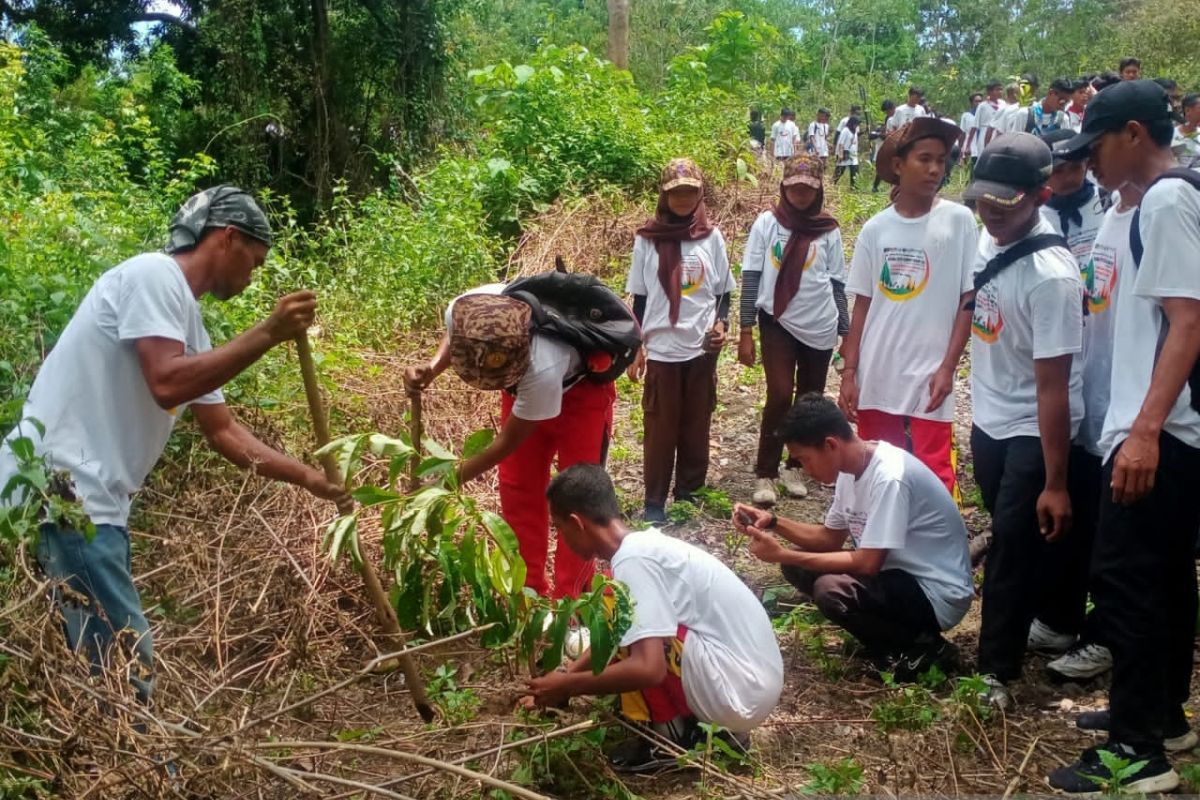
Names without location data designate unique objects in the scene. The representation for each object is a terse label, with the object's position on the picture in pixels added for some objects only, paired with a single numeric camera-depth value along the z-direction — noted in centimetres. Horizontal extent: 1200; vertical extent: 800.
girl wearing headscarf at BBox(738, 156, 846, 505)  557
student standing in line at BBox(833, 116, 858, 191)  1664
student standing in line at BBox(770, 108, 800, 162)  1527
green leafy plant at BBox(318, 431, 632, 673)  268
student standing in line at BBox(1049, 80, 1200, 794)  275
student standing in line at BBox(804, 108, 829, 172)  1659
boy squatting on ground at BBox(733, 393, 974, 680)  372
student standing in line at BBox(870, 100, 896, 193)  1622
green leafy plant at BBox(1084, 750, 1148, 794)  264
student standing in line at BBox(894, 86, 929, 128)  1570
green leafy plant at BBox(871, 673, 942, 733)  336
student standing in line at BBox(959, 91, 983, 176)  1501
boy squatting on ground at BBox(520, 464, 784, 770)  310
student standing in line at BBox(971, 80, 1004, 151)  1409
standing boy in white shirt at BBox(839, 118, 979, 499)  443
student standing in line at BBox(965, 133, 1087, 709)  346
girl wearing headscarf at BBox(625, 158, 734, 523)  545
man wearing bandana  270
